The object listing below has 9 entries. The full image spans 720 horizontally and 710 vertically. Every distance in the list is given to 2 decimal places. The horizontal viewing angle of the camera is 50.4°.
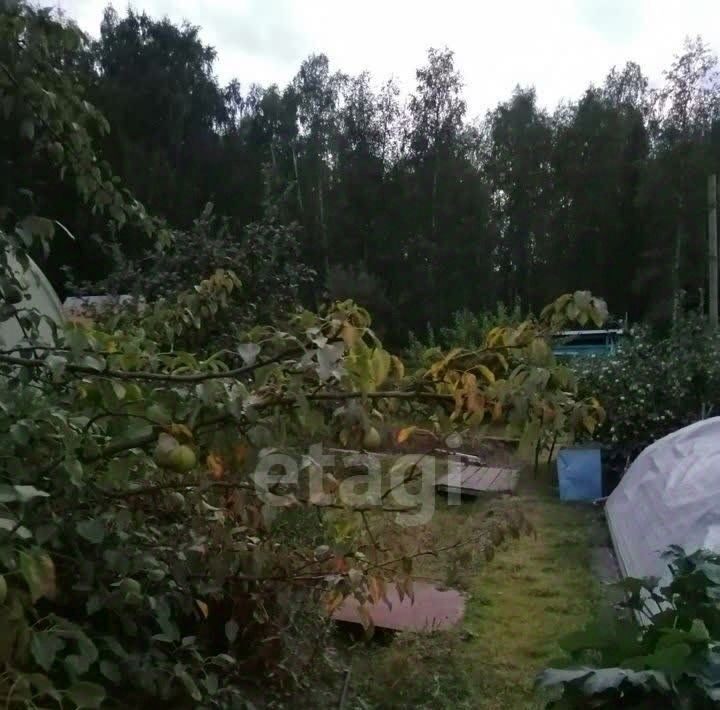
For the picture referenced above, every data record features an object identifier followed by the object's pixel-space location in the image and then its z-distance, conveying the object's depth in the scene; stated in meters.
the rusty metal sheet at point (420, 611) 3.21
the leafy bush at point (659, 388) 5.75
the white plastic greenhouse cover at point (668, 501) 3.22
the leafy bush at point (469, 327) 10.56
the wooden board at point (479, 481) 6.02
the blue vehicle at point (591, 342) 9.26
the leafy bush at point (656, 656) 1.51
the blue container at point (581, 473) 5.80
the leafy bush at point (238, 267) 5.85
